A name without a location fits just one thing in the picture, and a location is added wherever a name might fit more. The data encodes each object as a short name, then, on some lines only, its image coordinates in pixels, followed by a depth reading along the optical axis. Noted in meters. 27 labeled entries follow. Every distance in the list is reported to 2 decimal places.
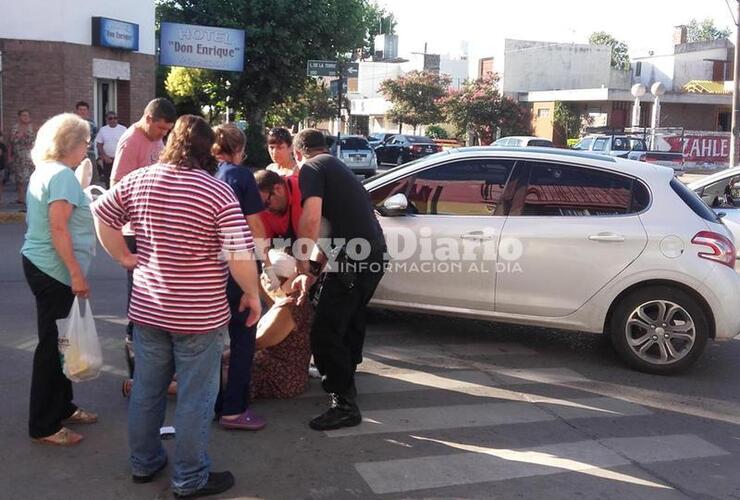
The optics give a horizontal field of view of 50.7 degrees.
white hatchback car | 6.03
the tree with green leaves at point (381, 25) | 55.73
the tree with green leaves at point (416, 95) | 47.31
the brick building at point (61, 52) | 17.11
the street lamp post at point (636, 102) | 32.59
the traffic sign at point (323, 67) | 19.42
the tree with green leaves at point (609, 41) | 83.94
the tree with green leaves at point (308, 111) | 29.83
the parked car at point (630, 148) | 24.39
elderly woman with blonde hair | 4.04
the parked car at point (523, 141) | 26.89
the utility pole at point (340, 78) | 19.38
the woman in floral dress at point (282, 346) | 5.23
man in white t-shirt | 13.90
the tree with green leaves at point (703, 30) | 93.88
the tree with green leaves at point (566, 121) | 41.56
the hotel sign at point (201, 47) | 22.20
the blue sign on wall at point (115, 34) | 18.09
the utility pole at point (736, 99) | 24.08
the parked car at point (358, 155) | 28.36
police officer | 4.73
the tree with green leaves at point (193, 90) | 26.59
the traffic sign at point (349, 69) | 19.45
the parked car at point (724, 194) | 10.49
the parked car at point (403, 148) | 33.59
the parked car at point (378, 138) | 38.24
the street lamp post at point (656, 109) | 30.67
